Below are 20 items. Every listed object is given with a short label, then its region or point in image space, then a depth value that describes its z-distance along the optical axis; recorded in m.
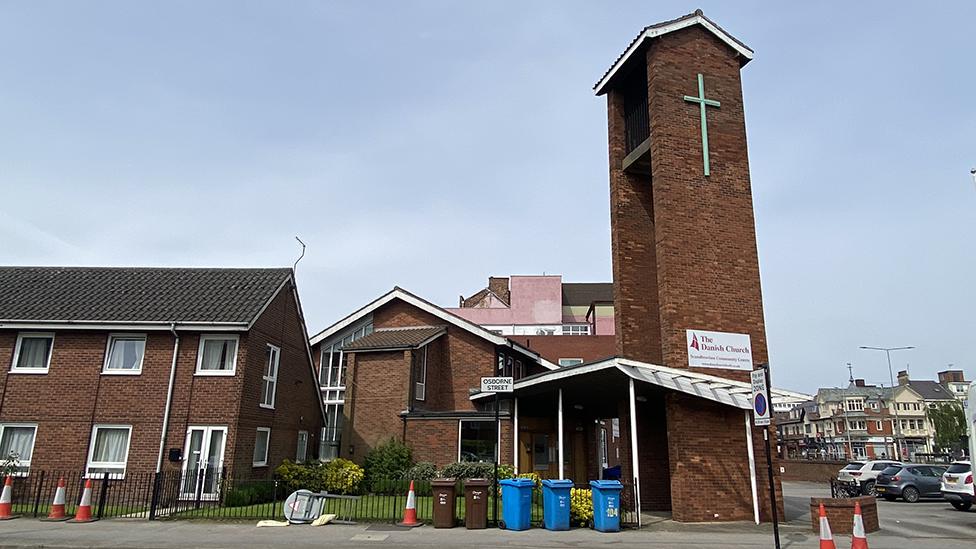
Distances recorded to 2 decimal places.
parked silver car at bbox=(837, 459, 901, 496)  26.72
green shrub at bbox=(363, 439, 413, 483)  22.45
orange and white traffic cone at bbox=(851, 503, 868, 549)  9.87
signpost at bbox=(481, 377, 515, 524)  13.15
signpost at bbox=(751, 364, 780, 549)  9.43
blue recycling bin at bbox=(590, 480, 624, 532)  13.13
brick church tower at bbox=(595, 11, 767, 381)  16.36
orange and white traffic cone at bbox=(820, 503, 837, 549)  9.80
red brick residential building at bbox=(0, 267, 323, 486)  17.69
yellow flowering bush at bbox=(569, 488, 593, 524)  13.80
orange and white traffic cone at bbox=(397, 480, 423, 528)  13.77
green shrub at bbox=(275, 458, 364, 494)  19.66
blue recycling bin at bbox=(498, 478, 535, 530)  13.21
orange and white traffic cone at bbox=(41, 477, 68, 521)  13.92
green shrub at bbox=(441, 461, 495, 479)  20.88
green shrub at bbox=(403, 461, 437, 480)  21.62
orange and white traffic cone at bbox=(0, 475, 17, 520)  14.05
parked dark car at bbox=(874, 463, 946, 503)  24.61
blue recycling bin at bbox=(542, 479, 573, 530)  13.32
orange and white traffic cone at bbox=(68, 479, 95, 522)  13.77
